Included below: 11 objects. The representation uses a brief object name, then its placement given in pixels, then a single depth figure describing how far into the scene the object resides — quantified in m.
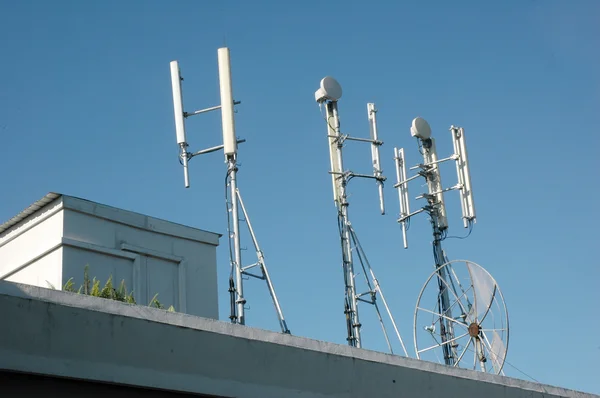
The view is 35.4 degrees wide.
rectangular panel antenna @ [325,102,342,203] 20.20
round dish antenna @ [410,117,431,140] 22.43
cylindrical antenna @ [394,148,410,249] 21.84
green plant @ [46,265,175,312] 12.89
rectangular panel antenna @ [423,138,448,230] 21.50
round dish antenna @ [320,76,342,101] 21.20
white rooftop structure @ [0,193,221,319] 17.48
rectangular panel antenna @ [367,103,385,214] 21.25
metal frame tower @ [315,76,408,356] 18.95
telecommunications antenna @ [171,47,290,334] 16.22
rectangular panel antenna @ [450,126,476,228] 20.75
